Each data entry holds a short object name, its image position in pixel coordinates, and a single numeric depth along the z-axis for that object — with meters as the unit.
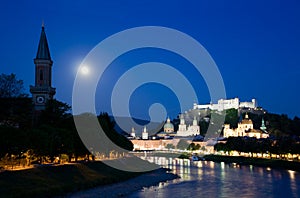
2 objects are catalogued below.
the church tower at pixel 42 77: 70.12
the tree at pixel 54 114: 61.00
